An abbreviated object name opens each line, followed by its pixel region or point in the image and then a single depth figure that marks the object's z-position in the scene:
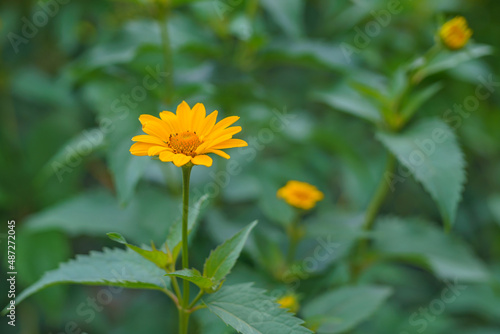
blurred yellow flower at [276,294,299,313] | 1.02
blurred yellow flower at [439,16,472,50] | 1.08
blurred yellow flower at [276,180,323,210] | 1.08
